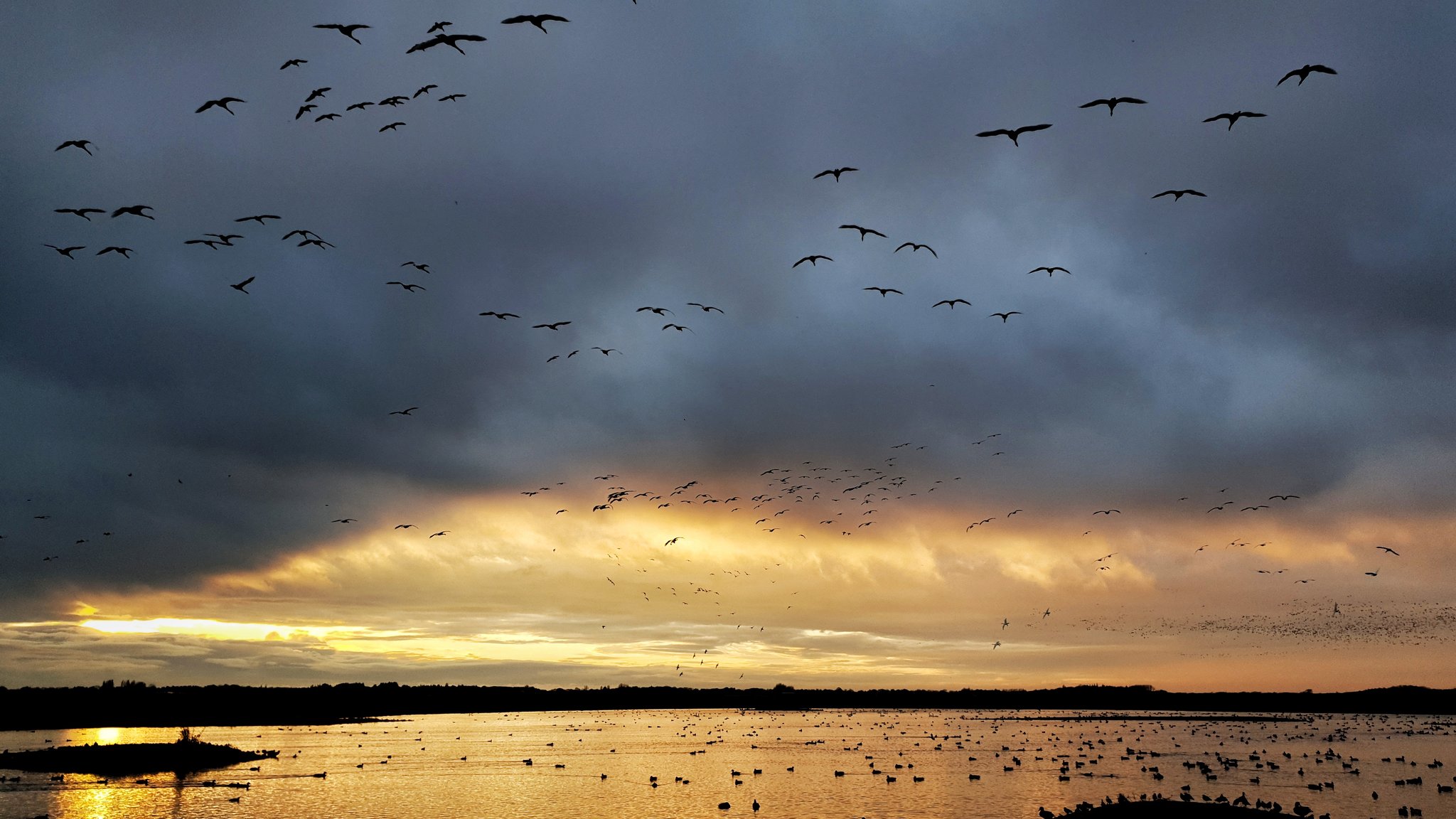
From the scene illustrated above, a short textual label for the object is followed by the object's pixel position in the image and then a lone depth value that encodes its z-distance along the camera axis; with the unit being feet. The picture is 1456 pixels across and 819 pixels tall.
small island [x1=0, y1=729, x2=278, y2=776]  275.39
